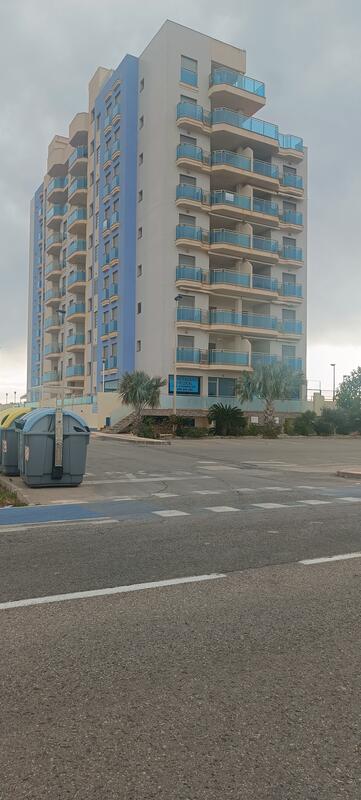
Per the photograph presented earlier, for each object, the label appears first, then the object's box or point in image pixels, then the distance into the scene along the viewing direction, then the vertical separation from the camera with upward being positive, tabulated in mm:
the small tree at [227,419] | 38000 -15
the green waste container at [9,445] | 13328 -689
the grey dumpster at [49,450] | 11648 -694
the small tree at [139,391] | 36219 +1680
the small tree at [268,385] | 38812 +2336
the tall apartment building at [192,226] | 41000 +14997
